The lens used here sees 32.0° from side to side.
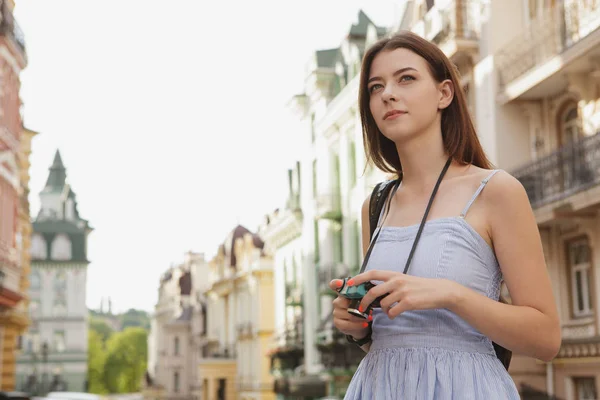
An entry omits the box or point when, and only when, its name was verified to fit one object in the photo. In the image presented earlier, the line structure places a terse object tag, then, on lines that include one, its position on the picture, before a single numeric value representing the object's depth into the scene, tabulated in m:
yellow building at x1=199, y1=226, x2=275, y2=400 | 58.91
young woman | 2.53
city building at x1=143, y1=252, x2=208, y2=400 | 91.06
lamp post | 85.87
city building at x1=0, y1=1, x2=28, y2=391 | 30.89
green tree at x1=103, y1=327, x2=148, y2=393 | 137.75
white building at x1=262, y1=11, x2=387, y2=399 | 36.22
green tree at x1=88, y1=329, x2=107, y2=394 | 134.62
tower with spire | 91.50
